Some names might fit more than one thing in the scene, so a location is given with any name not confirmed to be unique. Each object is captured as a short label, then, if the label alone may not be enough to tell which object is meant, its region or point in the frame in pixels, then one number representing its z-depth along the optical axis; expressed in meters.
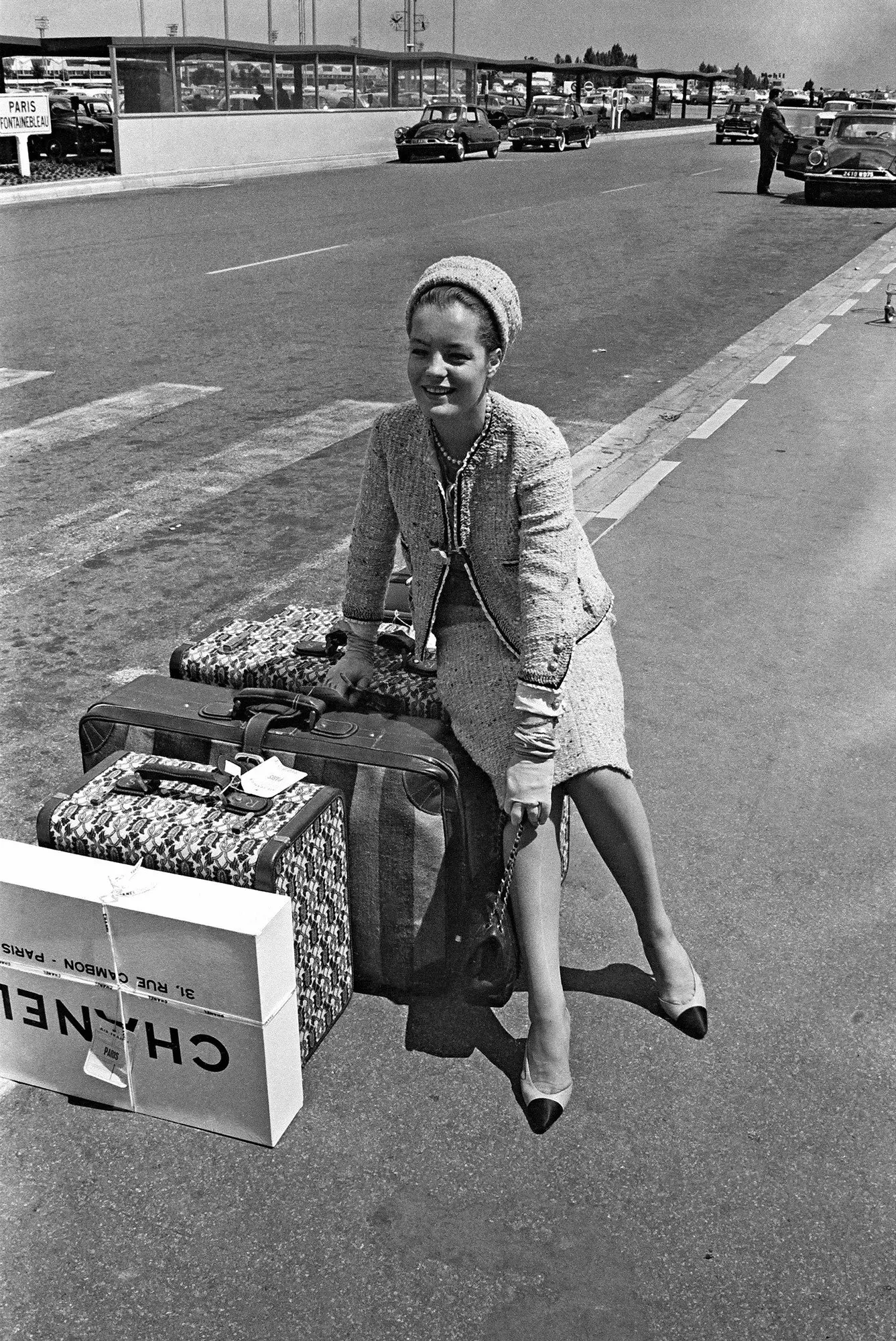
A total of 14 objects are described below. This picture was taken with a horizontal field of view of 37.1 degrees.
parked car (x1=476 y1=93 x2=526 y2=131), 61.00
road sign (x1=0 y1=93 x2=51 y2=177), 28.34
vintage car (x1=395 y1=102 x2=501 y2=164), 41.31
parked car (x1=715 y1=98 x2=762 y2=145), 52.38
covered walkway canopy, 32.75
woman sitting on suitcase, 2.84
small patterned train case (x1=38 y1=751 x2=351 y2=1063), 2.77
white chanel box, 2.62
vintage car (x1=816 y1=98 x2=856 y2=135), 32.41
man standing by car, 26.89
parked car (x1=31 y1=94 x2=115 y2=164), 31.77
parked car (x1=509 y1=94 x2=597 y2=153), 49.19
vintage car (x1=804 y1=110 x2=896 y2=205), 25.56
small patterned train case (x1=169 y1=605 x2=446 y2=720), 3.30
